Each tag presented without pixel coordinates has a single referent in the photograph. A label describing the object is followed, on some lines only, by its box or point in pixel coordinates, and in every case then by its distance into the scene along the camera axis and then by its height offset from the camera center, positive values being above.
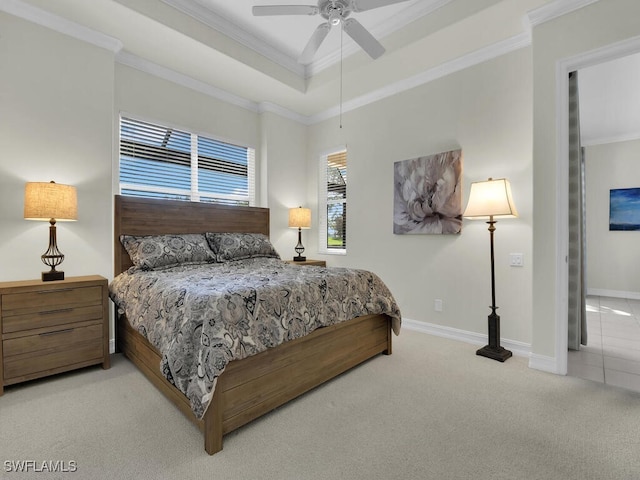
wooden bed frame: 1.71 -0.80
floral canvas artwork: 3.31 +0.52
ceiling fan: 2.15 +1.61
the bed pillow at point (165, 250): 2.89 -0.08
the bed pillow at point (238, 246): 3.45 -0.05
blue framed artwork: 5.32 +0.55
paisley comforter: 1.61 -0.43
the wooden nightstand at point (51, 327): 2.20 -0.64
